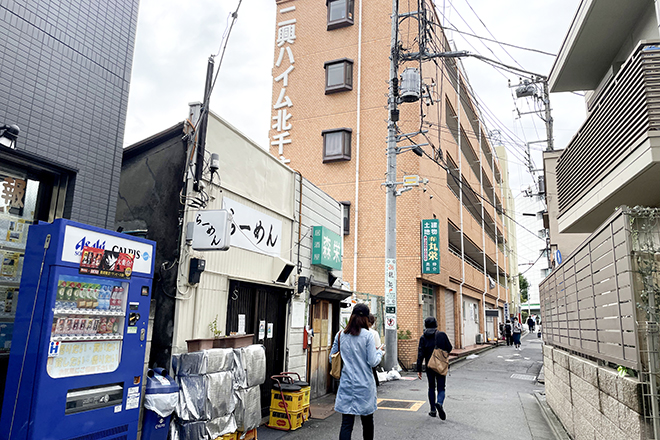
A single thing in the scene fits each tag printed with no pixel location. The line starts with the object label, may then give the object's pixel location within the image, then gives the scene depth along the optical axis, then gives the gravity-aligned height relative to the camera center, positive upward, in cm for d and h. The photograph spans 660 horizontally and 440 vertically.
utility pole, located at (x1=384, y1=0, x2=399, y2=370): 1393 +242
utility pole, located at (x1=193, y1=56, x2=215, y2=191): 673 +266
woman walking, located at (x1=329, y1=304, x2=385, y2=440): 538 -76
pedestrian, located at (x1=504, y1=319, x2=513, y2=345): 3200 -123
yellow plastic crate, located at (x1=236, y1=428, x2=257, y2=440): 666 -190
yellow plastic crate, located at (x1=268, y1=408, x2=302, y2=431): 782 -192
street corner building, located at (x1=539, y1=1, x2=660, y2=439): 427 +87
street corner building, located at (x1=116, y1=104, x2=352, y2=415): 646 +109
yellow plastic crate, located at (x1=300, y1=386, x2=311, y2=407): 809 -151
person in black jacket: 852 -77
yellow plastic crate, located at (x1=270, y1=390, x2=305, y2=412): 788 -159
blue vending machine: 415 -34
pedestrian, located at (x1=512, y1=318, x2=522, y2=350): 2961 -131
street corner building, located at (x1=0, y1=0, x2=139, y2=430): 482 +217
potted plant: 627 -52
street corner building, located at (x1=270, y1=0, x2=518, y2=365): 1855 +770
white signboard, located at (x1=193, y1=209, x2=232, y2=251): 638 +107
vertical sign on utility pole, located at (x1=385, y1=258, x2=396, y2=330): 1382 +55
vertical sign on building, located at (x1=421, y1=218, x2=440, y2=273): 1802 +270
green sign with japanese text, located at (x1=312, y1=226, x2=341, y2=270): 1077 +151
